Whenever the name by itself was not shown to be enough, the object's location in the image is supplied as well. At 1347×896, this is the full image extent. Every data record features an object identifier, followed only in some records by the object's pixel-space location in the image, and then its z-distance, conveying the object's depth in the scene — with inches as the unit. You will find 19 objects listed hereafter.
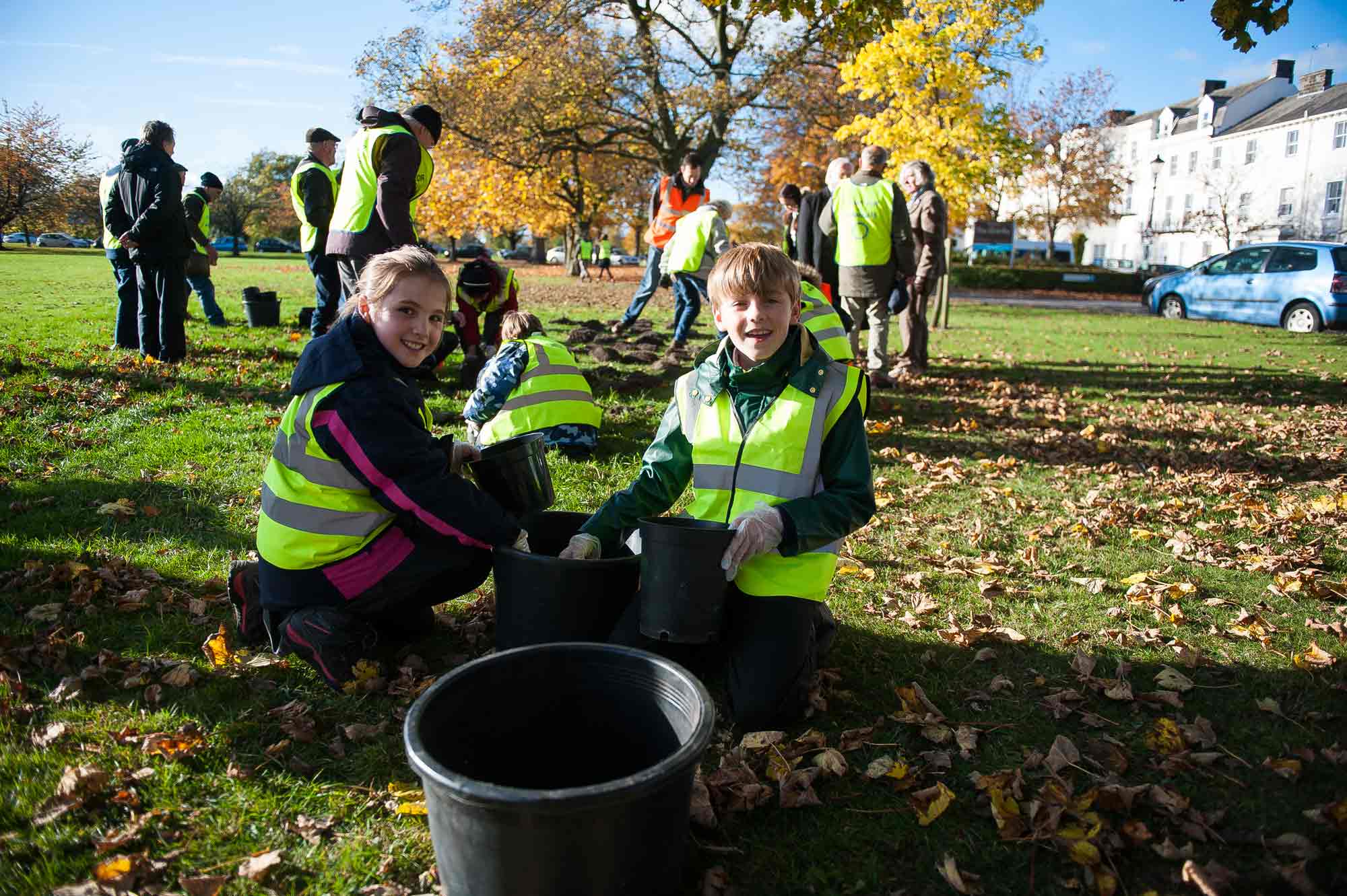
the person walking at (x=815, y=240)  365.4
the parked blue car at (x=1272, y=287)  612.7
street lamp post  1502.2
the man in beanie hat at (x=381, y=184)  239.8
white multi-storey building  1614.2
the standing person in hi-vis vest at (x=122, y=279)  335.0
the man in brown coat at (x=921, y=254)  351.3
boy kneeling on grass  110.5
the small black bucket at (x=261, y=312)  426.9
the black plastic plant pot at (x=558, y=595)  113.7
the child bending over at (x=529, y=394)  204.1
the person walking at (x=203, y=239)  421.4
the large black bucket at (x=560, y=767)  66.7
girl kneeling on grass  115.5
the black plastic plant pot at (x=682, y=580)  100.0
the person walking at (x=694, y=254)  359.3
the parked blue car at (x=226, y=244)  2656.3
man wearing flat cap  339.9
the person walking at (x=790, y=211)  391.2
